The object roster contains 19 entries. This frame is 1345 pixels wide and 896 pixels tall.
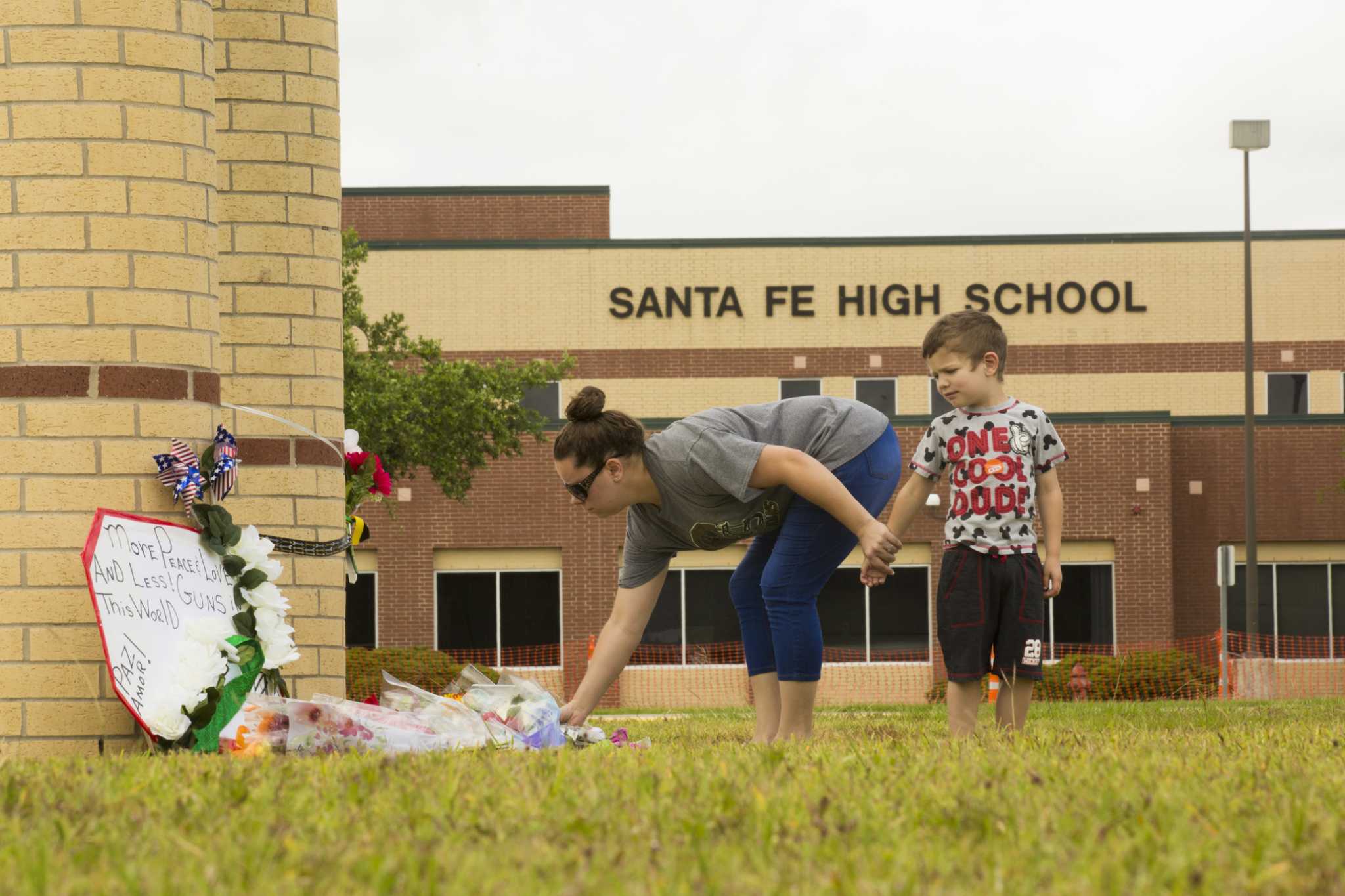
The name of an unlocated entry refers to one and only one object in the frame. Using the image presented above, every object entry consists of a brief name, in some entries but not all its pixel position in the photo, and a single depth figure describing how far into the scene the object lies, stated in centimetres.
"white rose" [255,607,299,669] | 1203
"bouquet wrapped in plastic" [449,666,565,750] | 1161
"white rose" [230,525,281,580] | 1230
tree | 4969
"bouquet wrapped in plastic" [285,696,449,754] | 1045
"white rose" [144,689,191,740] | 1085
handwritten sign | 1099
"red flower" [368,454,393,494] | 1873
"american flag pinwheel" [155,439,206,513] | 1159
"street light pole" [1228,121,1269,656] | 5487
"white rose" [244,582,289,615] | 1216
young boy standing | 1268
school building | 6012
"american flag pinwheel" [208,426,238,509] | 1198
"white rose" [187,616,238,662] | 1138
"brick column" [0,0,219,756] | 1117
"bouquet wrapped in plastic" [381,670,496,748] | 1112
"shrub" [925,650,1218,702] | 4225
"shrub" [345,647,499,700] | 3712
